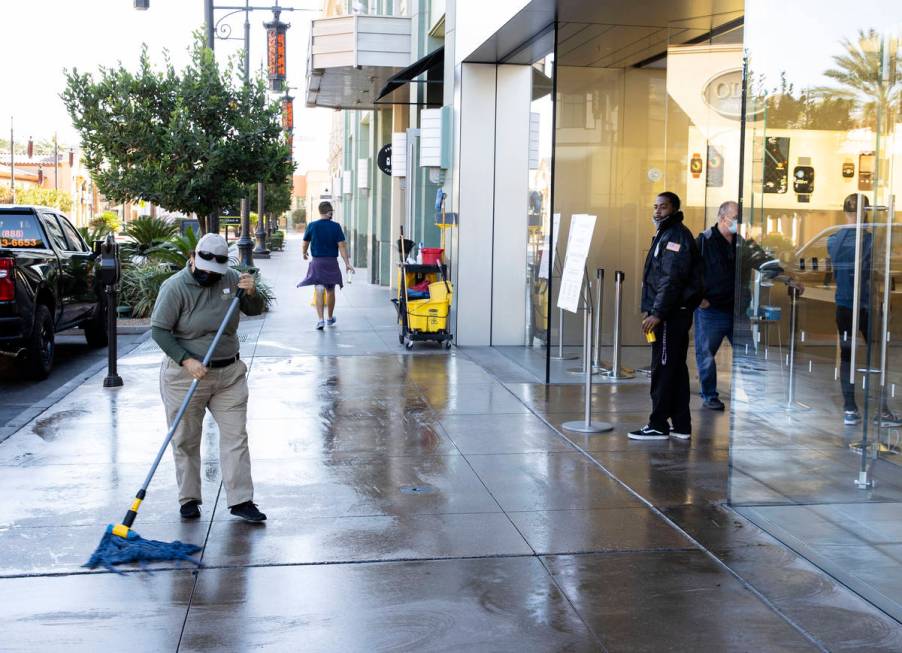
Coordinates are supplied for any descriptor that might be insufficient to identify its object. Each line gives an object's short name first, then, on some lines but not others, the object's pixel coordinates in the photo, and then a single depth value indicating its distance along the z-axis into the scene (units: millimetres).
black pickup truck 11125
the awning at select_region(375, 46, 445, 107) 16125
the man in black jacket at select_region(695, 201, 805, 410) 9398
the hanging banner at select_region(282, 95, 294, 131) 45316
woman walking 15734
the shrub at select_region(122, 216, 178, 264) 19875
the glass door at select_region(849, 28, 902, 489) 5168
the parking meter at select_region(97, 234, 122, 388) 10891
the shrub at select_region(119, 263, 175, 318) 17172
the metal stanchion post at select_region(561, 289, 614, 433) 8617
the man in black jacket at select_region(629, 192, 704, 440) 8266
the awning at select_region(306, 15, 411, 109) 19359
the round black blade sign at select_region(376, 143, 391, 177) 23000
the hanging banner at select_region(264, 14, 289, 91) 34125
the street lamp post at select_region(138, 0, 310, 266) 23781
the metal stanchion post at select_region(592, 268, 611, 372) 10680
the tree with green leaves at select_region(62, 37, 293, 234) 18750
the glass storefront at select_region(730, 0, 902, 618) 5273
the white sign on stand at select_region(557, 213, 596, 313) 8898
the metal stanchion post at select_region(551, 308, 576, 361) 12741
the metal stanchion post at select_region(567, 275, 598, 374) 8711
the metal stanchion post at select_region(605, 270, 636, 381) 11164
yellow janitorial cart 13750
